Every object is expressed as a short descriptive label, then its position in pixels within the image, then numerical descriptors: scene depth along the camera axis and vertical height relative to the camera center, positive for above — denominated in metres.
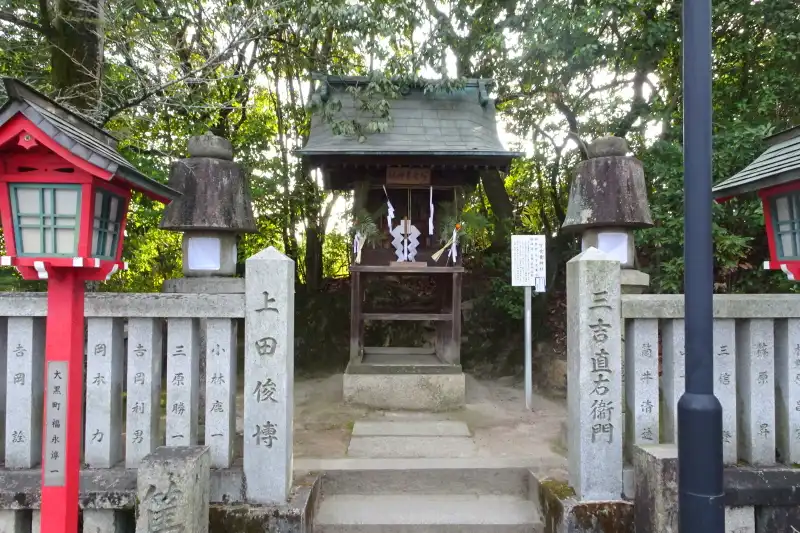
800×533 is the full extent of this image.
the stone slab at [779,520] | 3.18 -1.68
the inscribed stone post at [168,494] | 2.71 -1.27
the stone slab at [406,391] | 6.34 -1.50
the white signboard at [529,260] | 6.57 +0.35
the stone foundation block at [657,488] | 2.90 -1.36
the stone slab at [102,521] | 3.16 -1.65
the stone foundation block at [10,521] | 3.13 -1.63
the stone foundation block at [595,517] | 3.29 -1.70
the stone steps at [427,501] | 3.64 -1.90
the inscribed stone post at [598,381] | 3.36 -0.73
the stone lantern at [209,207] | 4.75 +0.84
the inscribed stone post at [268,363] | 3.33 -0.58
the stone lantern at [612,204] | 5.01 +0.90
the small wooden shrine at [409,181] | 6.12 +1.55
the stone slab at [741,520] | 3.21 -1.69
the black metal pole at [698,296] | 1.96 -0.06
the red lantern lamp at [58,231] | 2.43 +0.31
